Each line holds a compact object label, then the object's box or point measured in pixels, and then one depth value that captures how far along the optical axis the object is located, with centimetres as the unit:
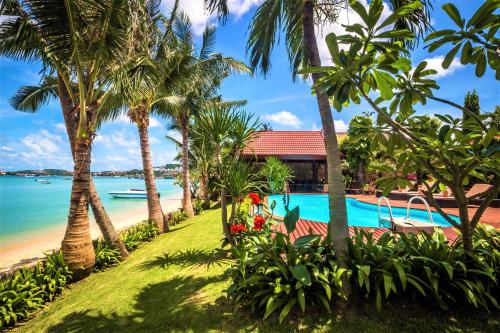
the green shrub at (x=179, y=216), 1138
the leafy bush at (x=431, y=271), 268
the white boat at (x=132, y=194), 3505
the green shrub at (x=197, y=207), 1379
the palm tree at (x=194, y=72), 979
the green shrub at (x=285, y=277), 278
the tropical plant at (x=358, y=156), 2019
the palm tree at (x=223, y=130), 484
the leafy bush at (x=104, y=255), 594
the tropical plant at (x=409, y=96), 201
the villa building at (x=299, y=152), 1992
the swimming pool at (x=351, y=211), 1080
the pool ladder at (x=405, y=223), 515
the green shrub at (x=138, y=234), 736
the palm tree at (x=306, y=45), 301
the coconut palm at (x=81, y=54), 465
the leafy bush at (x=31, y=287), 383
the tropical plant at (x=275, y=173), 1372
